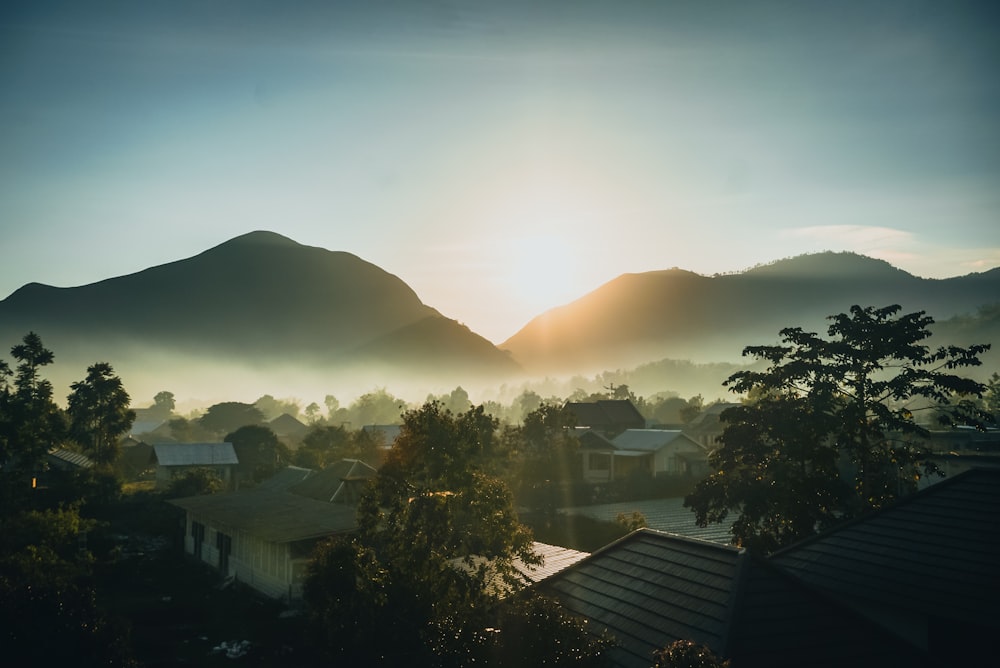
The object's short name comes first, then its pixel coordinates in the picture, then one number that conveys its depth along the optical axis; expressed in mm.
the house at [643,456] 71250
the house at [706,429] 89250
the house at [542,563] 16000
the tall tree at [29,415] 32688
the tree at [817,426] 25484
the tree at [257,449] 73000
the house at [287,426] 139150
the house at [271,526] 28875
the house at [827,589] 10617
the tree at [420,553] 13121
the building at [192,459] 65125
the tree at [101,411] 68000
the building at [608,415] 94000
